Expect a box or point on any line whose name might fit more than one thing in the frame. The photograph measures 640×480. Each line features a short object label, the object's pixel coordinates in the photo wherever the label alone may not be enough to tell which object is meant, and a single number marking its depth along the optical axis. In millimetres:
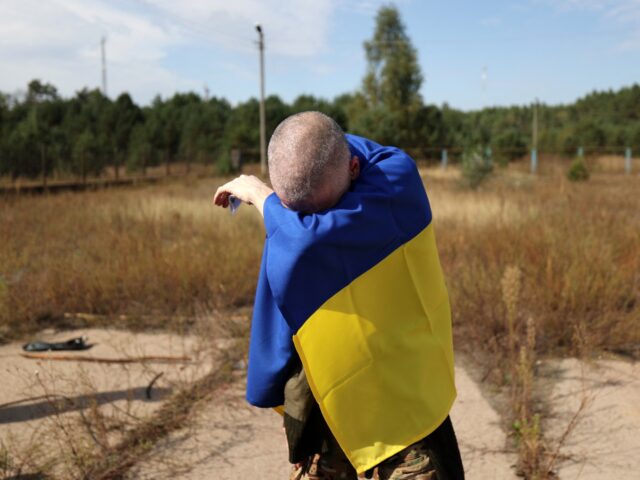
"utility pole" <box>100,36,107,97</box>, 62125
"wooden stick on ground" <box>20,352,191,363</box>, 4387
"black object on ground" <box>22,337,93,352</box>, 4586
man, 1367
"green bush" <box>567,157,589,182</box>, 22531
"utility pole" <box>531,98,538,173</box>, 31466
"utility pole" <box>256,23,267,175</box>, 24952
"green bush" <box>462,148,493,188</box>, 16938
